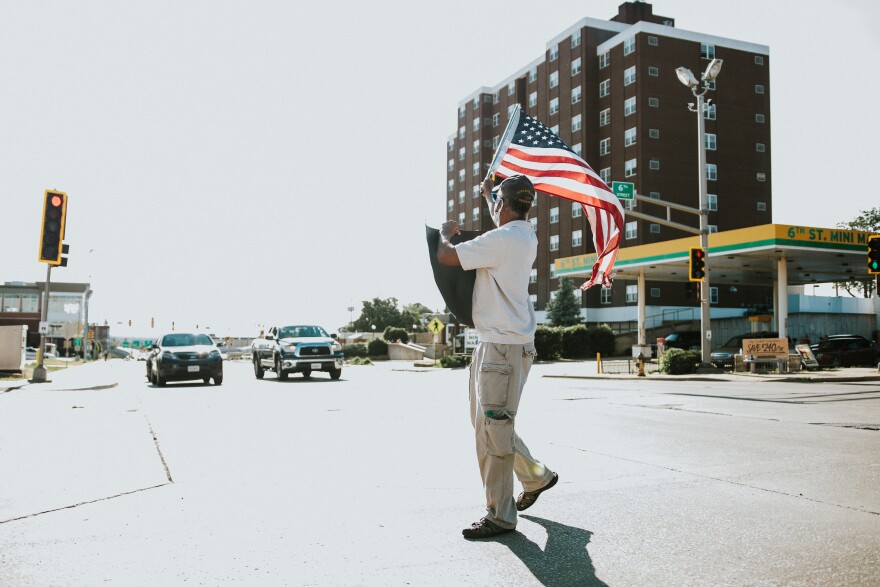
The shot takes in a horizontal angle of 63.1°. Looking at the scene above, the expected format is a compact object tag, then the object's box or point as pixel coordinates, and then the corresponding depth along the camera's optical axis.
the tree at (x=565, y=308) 58.78
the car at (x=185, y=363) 21.62
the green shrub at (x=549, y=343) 48.97
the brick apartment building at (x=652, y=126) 60.88
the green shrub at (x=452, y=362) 38.44
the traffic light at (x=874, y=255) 21.77
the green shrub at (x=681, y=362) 27.00
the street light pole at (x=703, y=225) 25.80
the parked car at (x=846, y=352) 30.61
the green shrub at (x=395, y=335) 68.50
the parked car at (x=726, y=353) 28.97
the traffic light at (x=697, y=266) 24.98
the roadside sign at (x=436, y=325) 40.84
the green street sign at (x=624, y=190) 23.02
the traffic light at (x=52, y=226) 19.89
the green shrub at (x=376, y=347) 63.81
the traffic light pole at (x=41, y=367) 21.69
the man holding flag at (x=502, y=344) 4.12
